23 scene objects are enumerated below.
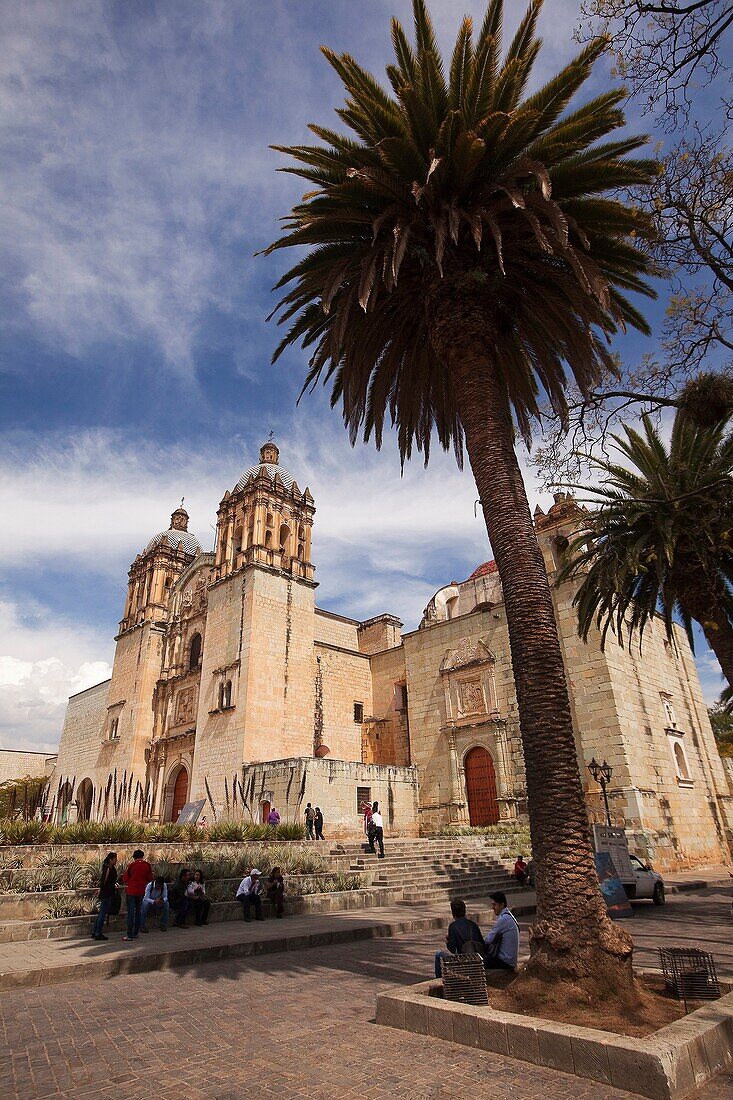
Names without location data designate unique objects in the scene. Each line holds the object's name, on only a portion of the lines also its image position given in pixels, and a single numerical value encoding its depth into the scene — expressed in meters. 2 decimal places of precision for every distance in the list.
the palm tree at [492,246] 6.65
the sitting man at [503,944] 6.16
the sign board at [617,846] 13.97
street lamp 20.03
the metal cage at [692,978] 5.04
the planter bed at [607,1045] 3.82
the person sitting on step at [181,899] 11.69
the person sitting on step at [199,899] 11.84
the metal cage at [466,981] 5.22
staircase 15.89
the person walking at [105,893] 10.20
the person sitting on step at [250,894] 12.52
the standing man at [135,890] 10.40
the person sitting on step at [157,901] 11.16
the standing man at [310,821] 20.77
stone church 22.55
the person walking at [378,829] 18.64
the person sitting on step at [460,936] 6.05
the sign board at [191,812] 25.06
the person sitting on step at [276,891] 13.01
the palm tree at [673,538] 13.41
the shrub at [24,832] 14.30
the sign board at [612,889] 12.21
